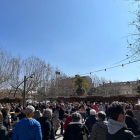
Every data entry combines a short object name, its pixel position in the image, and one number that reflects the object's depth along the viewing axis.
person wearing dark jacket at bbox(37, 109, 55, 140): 3.96
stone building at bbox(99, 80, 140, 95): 47.12
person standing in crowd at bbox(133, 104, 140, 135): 4.94
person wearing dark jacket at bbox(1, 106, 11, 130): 4.79
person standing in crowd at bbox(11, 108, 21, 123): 6.25
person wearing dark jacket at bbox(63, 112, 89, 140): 3.31
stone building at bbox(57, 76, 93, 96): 41.94
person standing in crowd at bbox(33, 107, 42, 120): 4.81
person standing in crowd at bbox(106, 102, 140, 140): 1.93
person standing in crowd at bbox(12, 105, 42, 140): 2.99
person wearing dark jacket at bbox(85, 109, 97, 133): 4.51
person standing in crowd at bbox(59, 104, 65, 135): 8.52
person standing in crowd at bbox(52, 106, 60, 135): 6.35
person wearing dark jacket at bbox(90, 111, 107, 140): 3.07
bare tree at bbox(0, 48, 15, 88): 26.92
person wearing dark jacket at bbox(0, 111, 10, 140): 3.07
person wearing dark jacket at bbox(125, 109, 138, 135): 4.24
